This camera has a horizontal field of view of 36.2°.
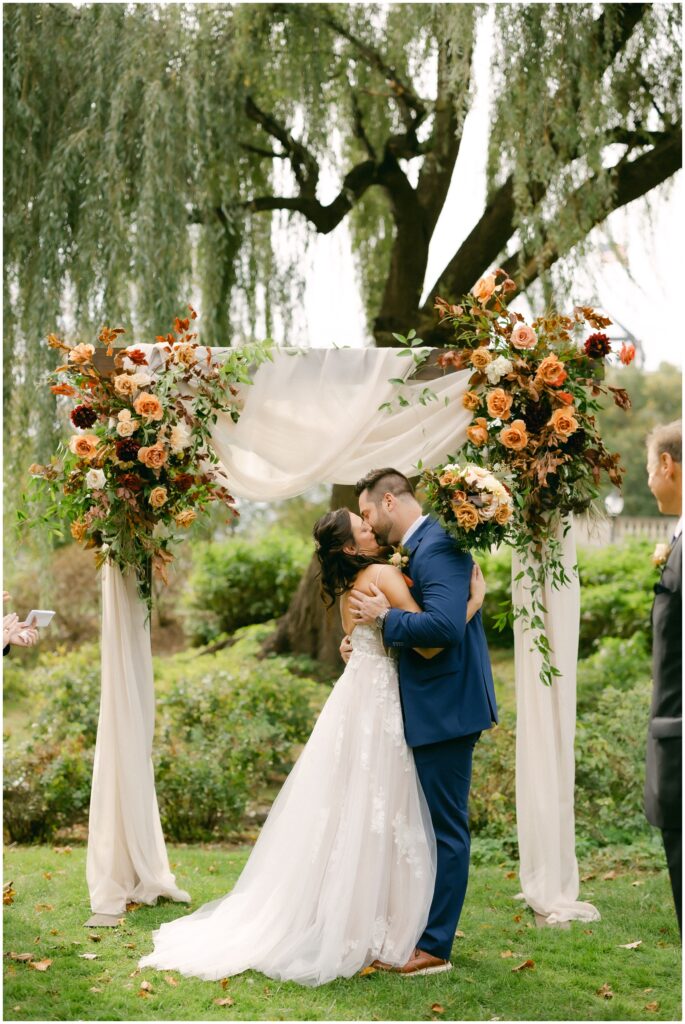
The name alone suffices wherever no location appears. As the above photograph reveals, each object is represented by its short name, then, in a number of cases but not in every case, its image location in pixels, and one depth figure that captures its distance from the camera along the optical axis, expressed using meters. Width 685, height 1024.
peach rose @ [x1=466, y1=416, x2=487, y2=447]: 4.98
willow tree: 6.81
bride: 4.21
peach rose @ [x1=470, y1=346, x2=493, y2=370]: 5.00
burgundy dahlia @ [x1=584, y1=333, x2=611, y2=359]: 4.97
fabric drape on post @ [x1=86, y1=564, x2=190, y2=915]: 5.18
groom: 4.26
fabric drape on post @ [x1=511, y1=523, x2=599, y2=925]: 5.13
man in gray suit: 3.38
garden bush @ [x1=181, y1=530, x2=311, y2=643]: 12.07
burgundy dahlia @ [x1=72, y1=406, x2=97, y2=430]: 4.94
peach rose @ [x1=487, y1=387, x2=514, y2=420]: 4.89
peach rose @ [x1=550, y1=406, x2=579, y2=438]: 4.78
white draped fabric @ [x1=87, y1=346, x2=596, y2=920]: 5.16
